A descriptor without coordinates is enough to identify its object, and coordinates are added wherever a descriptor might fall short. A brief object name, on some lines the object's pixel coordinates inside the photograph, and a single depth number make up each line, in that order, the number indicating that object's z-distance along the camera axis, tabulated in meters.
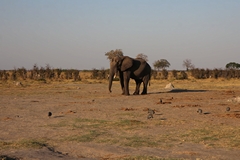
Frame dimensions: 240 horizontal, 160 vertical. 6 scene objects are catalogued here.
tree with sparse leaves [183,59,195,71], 97.88
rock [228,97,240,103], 20.29
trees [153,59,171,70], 99.26
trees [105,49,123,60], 90.61
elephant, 25.88
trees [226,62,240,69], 89.88
